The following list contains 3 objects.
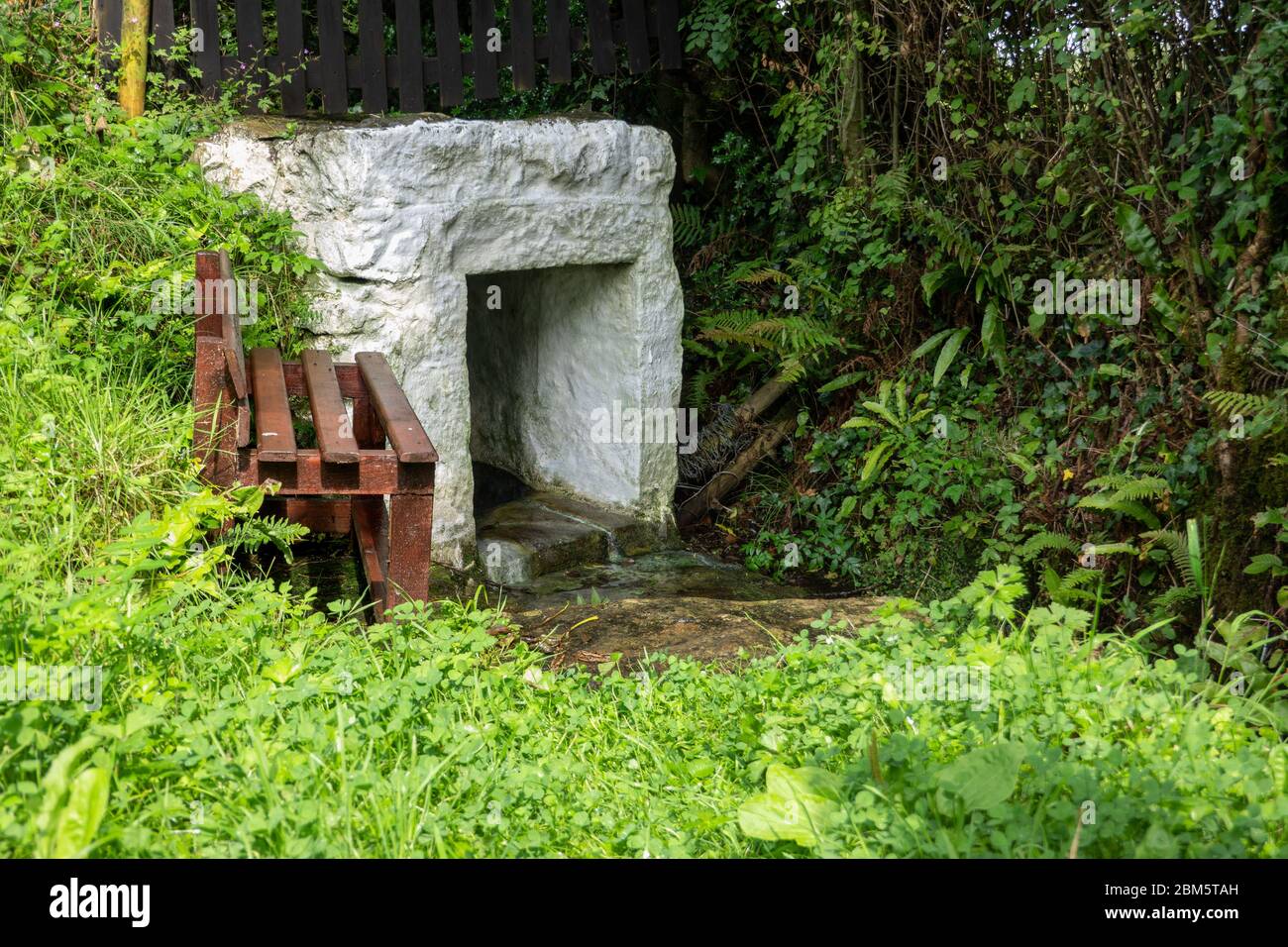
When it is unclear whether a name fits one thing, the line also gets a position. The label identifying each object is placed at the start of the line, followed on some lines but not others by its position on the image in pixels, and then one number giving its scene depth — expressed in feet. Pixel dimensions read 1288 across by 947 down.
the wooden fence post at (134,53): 19.57
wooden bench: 14.65
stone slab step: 21.35
